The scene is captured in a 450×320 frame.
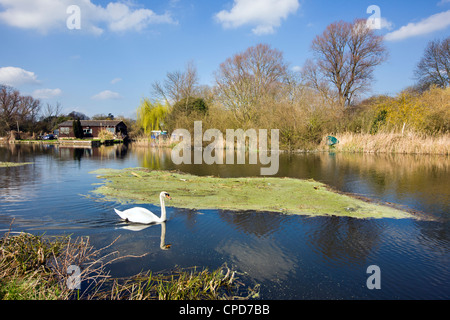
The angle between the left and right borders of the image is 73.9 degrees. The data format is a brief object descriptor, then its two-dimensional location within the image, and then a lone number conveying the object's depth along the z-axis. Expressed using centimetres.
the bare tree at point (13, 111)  5000
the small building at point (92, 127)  5416
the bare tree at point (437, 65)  3397
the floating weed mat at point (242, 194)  744
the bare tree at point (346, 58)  2998
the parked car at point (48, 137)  5267
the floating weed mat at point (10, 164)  1527
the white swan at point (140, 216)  611
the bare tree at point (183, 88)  3862
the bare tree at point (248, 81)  2977
